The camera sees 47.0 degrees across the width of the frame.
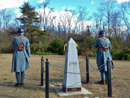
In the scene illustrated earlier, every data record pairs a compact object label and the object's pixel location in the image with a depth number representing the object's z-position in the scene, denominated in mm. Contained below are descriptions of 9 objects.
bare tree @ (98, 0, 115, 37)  35344
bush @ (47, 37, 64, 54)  27891
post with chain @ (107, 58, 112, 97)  4707
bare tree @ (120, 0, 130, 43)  34903
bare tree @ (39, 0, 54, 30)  43938
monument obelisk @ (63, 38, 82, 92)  5094
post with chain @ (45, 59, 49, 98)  4145
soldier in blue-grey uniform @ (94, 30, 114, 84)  6348
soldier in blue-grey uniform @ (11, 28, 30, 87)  5771
